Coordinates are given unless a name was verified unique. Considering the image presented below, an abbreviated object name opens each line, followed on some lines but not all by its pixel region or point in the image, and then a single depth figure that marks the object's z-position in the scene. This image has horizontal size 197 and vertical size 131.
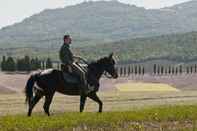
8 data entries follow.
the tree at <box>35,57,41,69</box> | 106.99
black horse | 24.44
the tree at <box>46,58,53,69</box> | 102.32
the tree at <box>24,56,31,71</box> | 108.38
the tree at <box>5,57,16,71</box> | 111.62
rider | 24.94
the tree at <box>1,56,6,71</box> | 114.29
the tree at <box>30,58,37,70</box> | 106.94
